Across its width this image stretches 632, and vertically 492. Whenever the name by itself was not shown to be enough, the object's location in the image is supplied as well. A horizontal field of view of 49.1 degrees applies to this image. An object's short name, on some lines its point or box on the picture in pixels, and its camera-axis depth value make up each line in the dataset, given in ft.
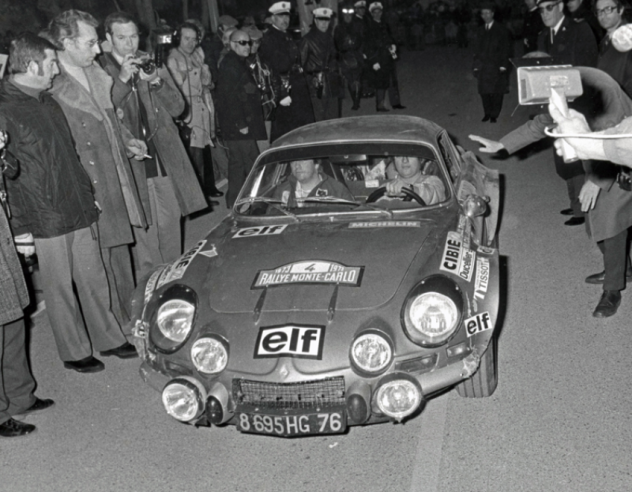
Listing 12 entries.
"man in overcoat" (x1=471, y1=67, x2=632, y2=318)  14.33
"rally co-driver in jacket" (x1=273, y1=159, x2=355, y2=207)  17.06
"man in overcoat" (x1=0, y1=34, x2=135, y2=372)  14.38
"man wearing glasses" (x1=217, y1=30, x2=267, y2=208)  28.14
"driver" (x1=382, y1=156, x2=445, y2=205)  16.48
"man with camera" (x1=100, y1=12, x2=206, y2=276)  17.99
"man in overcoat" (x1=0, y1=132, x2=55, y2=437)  13.33
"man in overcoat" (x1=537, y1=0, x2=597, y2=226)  22.82
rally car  11.57
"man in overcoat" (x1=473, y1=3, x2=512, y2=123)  41.09
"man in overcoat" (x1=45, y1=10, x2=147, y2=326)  15.92
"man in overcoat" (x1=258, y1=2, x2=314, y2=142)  33.01
